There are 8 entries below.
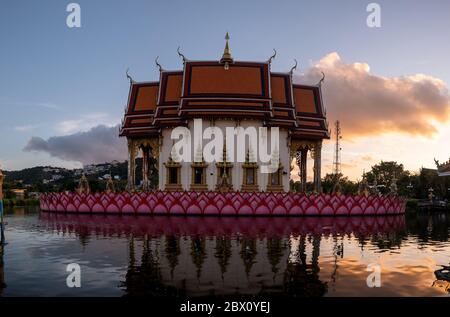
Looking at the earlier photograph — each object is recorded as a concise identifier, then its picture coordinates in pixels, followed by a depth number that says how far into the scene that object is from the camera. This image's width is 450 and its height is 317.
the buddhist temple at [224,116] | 39.38
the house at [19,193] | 71.06
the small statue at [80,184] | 40.22
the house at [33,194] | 75.65
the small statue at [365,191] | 39.79
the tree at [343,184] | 78.67
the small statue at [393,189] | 42.94
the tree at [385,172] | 89.25
